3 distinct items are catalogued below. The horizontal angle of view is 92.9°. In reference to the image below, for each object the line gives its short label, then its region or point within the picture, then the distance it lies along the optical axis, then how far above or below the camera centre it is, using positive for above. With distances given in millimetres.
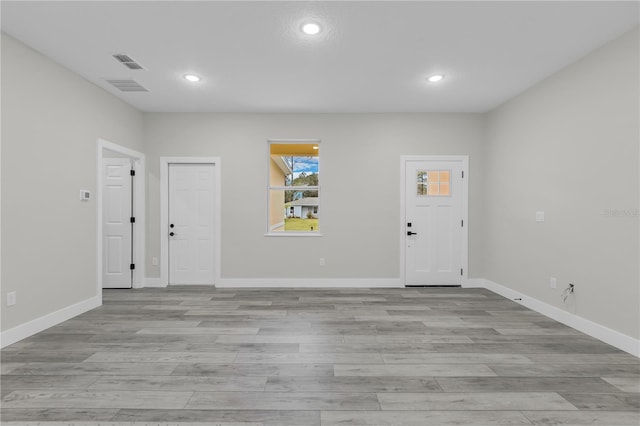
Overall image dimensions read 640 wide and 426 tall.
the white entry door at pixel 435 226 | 4922 -253
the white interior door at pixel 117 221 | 4801 -205
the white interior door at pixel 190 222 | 4945 -216
